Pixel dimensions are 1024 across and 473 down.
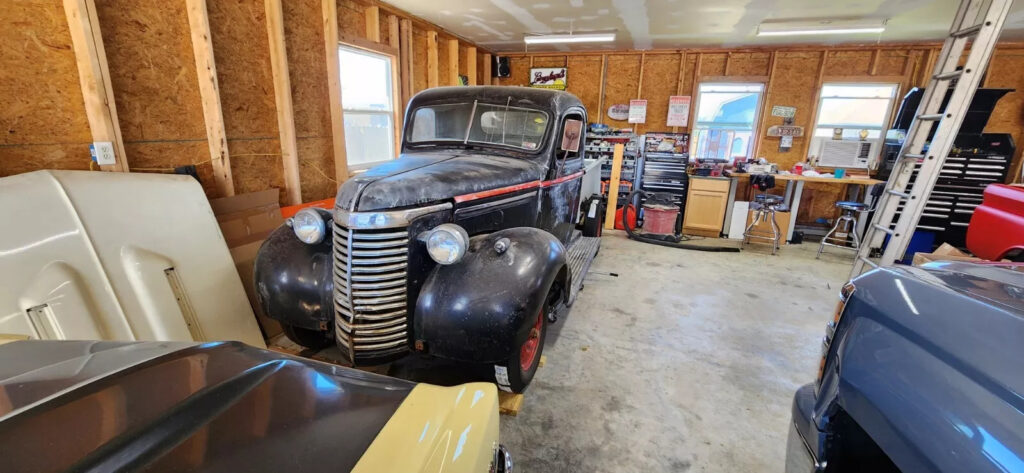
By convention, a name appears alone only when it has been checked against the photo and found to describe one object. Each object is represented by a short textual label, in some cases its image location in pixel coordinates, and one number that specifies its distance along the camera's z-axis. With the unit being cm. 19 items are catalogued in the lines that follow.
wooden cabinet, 585
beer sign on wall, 724
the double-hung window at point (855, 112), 609
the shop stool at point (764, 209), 552
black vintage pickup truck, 163
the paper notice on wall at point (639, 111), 696
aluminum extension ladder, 246
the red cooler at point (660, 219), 573
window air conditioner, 618
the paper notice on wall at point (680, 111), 673
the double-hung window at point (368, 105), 445
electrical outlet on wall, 231
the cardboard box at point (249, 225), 269
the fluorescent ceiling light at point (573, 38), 546
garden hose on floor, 535
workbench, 534
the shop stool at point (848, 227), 506
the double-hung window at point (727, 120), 659
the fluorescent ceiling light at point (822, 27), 465
